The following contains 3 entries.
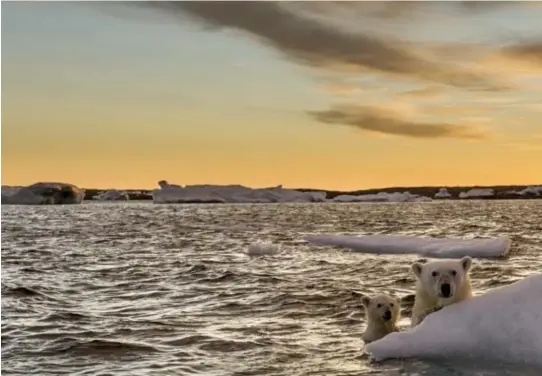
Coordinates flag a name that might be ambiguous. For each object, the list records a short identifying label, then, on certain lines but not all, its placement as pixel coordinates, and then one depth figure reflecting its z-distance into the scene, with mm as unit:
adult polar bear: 9758
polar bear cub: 10852
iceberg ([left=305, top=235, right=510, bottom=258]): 24422
